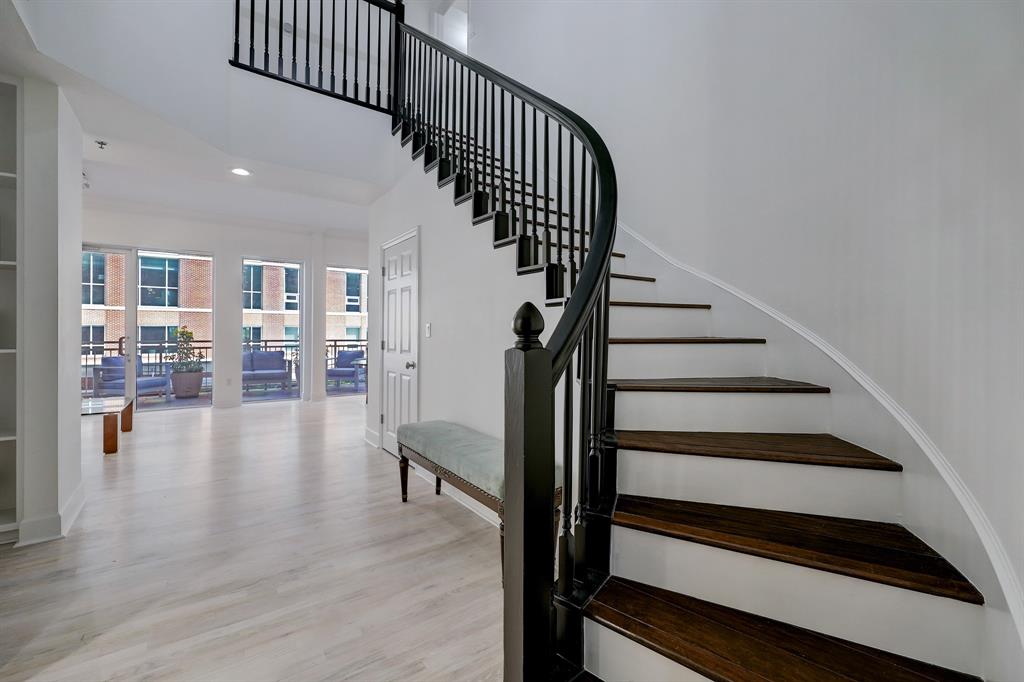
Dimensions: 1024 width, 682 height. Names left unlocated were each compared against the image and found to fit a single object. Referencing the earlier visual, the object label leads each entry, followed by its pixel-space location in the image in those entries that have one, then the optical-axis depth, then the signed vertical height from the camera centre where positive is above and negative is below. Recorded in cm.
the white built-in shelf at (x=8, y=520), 265 -106
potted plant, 725 -52
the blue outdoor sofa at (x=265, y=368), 791 -57
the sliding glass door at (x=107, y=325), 637 +12
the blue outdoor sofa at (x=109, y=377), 648 -60
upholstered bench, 237 -69
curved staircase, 115 -58
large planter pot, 723 -76
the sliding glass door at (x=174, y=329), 694 +8
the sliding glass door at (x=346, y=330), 862 +11
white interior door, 404 +0
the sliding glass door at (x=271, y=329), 782 +11
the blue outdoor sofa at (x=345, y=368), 849 -60
